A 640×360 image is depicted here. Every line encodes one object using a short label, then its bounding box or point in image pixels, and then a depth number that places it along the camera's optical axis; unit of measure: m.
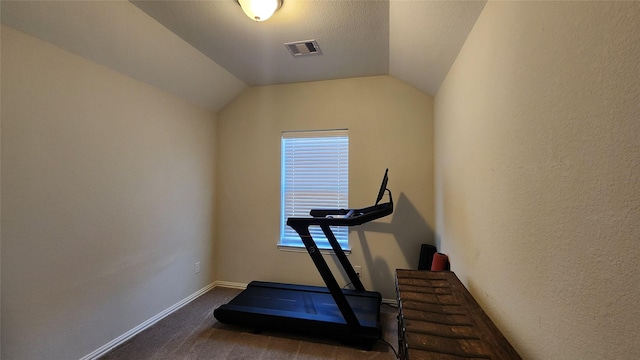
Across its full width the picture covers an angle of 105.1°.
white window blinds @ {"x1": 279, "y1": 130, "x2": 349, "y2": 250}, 2.96
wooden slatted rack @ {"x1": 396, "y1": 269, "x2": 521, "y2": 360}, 0.90
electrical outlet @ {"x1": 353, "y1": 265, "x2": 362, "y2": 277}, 2.83
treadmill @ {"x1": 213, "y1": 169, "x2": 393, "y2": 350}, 2.03
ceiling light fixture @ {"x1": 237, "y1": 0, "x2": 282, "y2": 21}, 1.55
